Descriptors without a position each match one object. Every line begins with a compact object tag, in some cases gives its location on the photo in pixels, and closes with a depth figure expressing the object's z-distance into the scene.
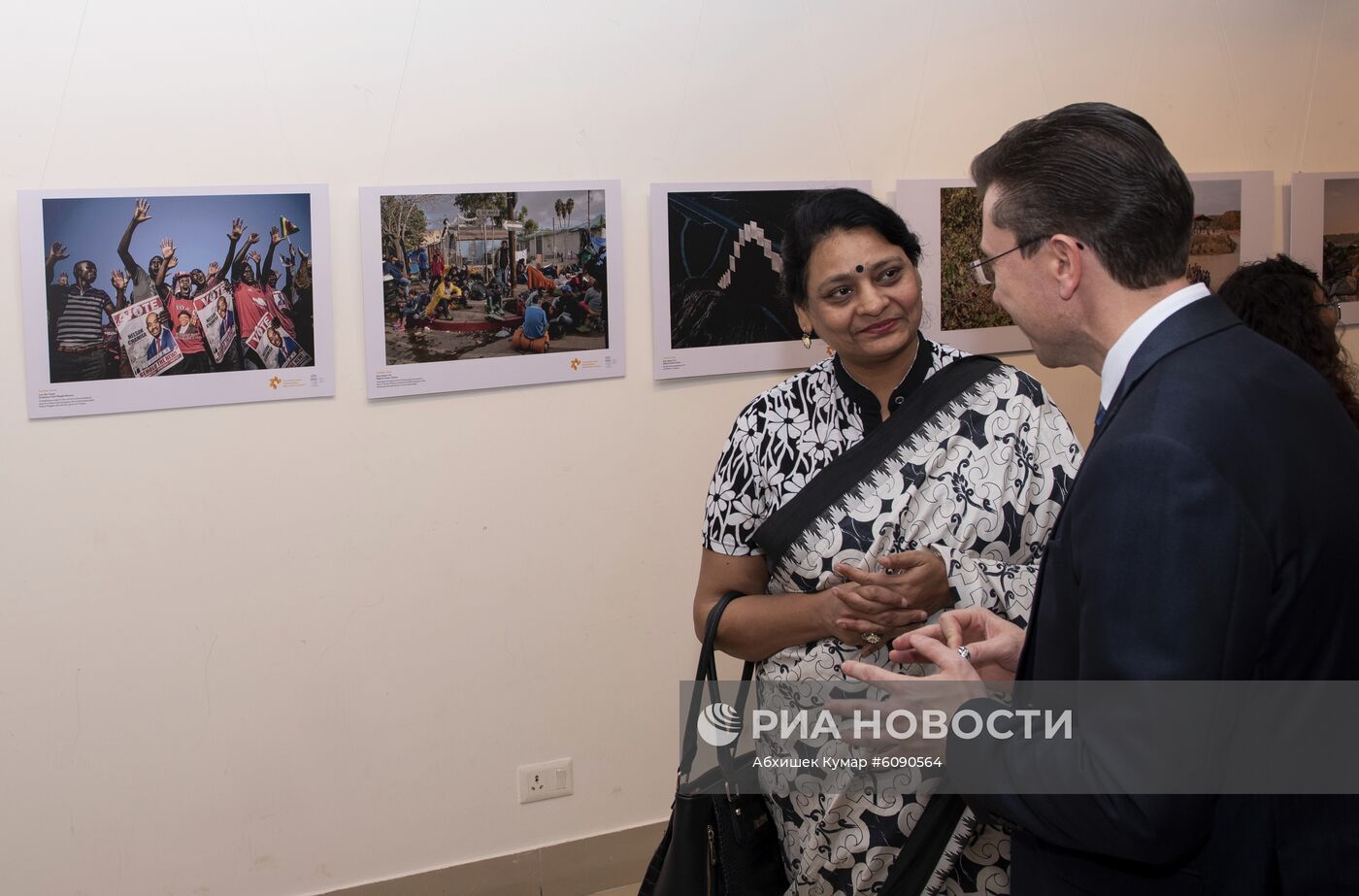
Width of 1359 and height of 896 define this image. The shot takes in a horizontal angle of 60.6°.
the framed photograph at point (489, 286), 3.35
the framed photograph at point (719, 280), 3.65
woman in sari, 2.11
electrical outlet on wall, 3.66
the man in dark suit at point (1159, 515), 1.21
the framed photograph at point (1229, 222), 4.32
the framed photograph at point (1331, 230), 4.45
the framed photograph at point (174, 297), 3.02
